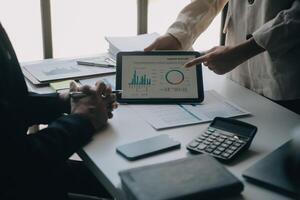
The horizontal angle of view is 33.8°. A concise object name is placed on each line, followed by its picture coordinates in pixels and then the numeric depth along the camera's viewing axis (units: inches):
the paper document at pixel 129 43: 76.6
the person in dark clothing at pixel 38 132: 47.7
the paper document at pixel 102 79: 68.5
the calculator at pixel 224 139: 48.4
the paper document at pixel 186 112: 57.1
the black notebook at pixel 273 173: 42.5
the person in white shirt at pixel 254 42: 59.3
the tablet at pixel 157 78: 62.6
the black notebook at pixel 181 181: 39.2
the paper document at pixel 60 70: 70.3
